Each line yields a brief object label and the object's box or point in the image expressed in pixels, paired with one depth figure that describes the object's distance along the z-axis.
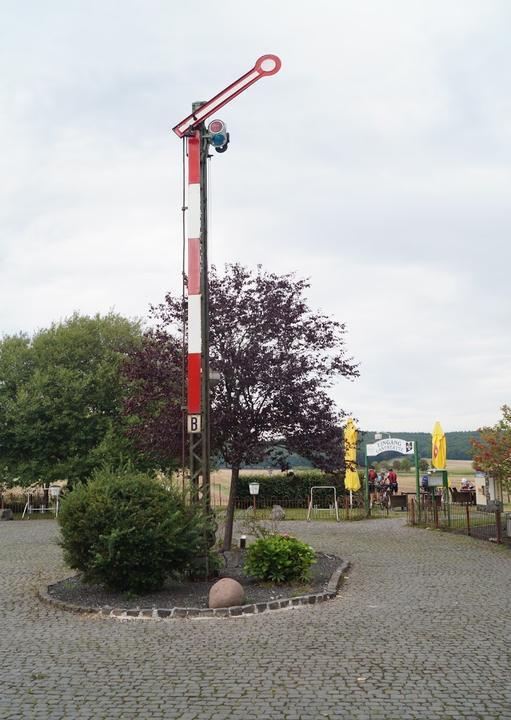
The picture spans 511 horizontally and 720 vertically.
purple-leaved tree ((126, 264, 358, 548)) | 15.78
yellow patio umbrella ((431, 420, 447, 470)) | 26.22
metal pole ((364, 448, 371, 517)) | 28.08
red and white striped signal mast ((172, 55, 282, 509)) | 12.47
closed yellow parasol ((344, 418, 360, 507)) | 17.78
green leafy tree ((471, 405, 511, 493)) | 16.67
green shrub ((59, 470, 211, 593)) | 10.41
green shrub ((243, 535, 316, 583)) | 11.28
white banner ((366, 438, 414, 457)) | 28.23
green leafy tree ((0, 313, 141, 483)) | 33.38
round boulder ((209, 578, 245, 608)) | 9.63
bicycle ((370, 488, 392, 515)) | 30.48
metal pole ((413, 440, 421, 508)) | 27.05
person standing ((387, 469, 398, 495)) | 34.09
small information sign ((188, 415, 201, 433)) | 12.41
